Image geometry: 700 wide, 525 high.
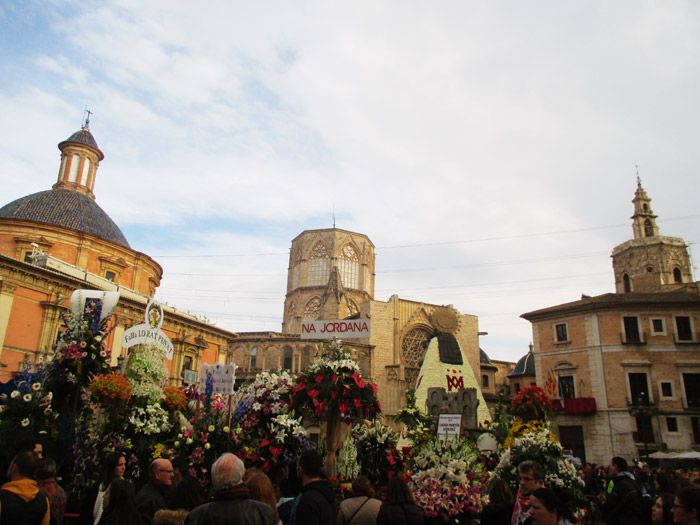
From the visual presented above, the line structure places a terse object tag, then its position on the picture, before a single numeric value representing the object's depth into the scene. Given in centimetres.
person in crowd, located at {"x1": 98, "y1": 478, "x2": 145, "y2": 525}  465
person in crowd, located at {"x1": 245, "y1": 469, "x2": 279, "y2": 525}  475
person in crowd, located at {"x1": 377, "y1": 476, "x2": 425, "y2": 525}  515
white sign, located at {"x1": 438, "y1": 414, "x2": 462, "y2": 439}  1442
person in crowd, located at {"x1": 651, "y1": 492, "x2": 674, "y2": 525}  532
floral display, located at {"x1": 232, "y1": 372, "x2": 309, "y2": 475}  840
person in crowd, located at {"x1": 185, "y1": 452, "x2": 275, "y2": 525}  368
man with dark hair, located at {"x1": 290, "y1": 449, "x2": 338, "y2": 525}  458
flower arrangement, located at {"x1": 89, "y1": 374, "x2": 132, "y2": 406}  825
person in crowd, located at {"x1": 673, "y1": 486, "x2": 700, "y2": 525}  395
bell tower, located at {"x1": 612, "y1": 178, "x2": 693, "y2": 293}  5900
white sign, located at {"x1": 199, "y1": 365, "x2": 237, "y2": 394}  933
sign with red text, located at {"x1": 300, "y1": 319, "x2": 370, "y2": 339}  1545
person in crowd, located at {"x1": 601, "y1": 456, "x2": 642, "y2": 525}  705
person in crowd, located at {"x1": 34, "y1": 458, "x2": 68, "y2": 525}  526
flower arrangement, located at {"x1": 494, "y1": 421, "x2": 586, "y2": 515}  767
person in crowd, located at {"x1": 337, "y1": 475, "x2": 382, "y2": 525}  533
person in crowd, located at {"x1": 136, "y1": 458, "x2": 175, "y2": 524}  525
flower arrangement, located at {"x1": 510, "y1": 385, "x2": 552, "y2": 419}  1112
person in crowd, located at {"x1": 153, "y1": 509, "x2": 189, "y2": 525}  452
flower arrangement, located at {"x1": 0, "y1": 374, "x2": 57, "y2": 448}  770
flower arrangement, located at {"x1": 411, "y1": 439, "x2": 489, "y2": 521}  675
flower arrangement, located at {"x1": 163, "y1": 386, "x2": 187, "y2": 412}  948
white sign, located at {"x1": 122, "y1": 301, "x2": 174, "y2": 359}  1022
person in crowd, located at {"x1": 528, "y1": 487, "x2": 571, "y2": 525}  440
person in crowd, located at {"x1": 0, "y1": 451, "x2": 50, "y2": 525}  414
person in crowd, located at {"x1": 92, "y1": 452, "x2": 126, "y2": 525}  589
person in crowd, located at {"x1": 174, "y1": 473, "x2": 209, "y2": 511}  506
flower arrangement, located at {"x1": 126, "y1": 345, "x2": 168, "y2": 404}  902
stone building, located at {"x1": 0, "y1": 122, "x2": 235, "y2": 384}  2348
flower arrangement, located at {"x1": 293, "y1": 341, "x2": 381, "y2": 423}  933
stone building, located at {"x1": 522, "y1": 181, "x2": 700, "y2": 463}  2938
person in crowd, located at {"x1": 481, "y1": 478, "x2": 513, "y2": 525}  563
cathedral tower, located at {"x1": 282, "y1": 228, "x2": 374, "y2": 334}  6303
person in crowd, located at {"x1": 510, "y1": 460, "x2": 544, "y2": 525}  551
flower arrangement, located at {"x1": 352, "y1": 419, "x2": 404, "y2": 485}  940
